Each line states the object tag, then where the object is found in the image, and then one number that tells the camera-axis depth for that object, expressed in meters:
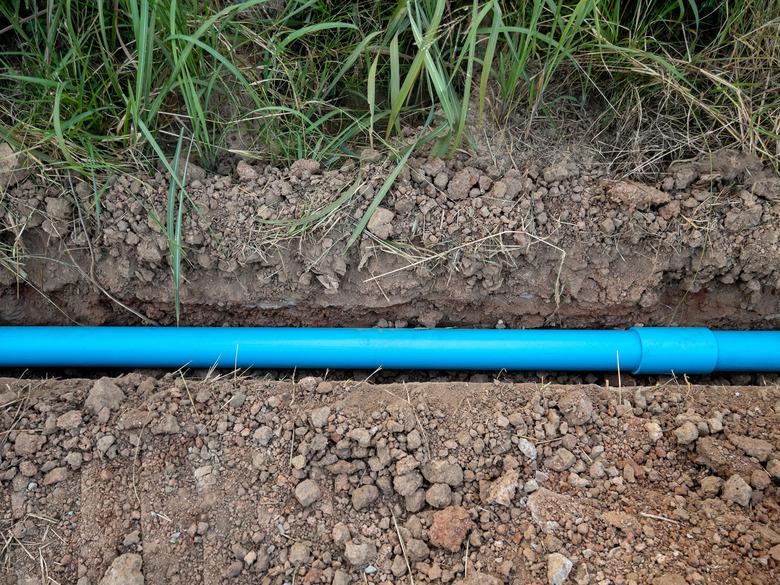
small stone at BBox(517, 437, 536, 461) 1.58
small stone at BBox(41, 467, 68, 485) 1.53
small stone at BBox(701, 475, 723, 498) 1.50
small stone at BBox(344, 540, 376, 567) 1.39
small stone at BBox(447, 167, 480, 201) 1.85
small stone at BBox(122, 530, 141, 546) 1.44
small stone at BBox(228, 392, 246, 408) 1.68
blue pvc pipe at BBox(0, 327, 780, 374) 1.85
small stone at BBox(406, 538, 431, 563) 1.40
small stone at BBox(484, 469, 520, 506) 1.47
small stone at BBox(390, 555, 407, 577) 1.38
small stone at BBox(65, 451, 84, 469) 1.55
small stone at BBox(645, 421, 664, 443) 1.62
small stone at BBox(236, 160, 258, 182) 1.87
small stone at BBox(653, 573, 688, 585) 1.29
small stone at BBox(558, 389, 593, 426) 1.65
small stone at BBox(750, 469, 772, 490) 1.47
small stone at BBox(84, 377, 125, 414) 1.64
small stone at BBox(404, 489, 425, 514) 1.48
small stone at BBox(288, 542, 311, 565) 1.40
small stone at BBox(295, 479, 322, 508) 1.48
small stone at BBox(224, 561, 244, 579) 1.39
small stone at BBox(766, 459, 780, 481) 1.49
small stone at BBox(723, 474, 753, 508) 1.45
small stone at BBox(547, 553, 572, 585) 1.33
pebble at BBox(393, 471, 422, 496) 1.49
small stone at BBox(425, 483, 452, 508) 1.48
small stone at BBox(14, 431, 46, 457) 1.57
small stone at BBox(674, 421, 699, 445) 1.60
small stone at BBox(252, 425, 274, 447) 1.60
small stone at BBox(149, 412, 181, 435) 1.59
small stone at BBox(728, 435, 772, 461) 1.54
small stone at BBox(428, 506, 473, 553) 1.40
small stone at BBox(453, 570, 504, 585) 1.33
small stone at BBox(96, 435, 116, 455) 1.56
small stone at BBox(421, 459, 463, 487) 1.51
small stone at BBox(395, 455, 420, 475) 1.52
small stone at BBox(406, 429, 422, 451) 1.56
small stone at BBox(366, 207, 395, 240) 1.82
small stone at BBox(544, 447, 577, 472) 1.55
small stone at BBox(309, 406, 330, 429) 1.61
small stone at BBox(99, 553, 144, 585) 1.36
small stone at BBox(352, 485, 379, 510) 1.48
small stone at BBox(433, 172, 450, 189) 1.85
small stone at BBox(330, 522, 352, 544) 1.43
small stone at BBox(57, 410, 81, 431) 1.60
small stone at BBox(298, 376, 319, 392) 1.74
